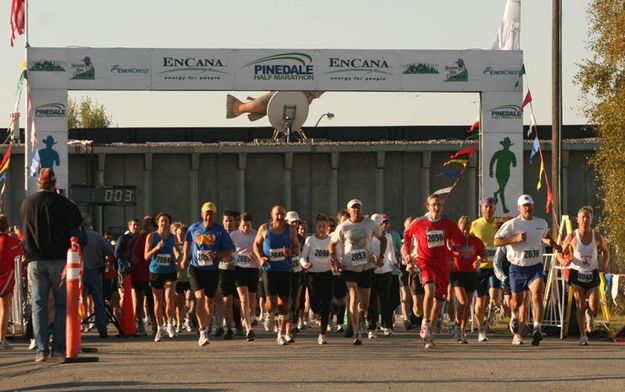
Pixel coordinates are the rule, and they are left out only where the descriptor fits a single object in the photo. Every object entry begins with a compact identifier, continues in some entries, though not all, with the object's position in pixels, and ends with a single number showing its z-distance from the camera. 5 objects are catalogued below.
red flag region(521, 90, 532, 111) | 32.66
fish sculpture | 51.59
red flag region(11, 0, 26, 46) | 31.58
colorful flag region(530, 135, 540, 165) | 34.00
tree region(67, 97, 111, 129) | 107.31
